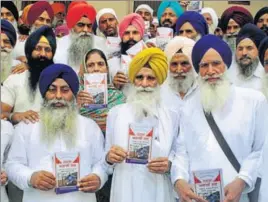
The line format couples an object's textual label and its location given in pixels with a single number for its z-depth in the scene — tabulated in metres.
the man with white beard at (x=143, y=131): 3.79
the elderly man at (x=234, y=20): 6.00
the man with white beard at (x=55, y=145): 3.71
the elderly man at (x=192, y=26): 5.64
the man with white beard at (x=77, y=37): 5.62
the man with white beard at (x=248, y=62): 5.04
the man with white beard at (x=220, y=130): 3.64
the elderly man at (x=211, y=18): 6.66
